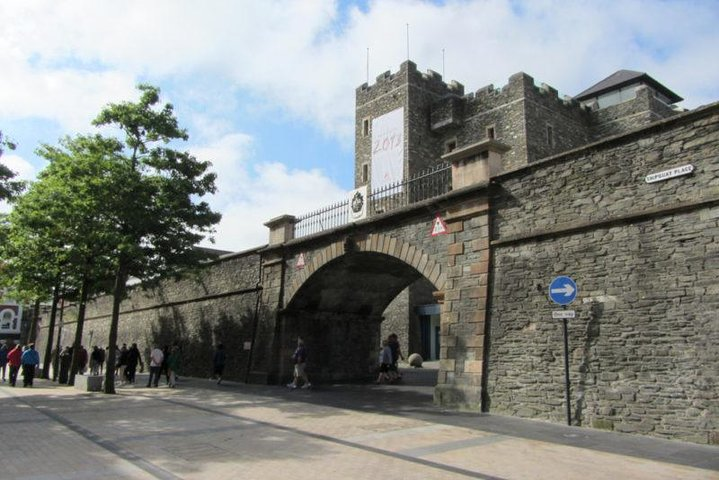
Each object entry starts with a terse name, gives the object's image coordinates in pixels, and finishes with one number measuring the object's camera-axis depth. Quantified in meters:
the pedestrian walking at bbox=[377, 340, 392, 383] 17.11
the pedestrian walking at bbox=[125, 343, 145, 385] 17.59
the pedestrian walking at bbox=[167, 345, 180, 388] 16.02
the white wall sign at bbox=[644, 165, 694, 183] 8.22
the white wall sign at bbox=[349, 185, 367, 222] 14.78
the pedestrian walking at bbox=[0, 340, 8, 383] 19.28
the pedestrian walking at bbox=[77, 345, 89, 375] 19.45
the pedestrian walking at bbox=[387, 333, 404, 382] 17.31
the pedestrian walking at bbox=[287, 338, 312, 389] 15.01
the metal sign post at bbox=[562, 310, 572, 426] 8.87
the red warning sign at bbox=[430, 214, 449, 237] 12.07
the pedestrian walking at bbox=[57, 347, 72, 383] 18.05
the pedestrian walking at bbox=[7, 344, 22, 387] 16.80
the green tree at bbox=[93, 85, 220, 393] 14.40
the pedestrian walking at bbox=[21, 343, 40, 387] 16.44
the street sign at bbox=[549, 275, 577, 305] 8.87
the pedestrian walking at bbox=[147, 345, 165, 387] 16.20
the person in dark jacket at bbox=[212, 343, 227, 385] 17.44
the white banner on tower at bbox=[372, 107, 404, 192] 34.59
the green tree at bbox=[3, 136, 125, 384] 14.02
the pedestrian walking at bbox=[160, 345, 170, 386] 16.80
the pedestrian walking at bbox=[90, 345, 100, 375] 20.19
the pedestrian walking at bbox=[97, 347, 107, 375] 20.43
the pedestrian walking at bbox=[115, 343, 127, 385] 17.89
